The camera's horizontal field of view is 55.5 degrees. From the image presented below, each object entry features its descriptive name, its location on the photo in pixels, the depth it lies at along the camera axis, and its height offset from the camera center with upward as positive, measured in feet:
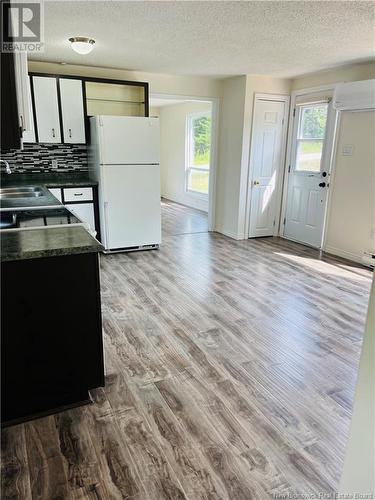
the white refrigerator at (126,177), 14.16 -0.95
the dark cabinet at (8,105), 4.73 +0.59
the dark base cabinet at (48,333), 5.53 -2.89
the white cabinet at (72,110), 14.15 +1.63
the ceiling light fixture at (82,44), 10.77 +3.18
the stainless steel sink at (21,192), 12.19 -1.41
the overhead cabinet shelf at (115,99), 15.52 +2.32
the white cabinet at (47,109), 13.69 +1.62
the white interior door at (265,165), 17.15 -0.38
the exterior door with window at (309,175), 15.93 -0.77
